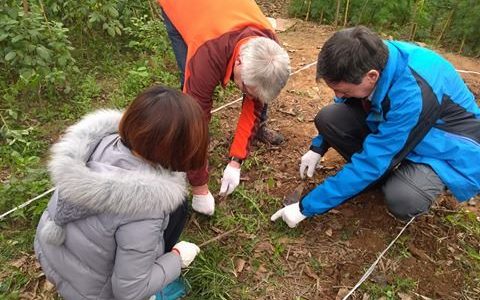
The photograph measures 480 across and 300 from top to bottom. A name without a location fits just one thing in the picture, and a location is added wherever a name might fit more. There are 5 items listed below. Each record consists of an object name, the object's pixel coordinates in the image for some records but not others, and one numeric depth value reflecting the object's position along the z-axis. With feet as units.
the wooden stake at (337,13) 16.20
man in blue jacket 6.51
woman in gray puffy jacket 4.41
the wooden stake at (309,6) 17.24
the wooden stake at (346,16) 16.13
